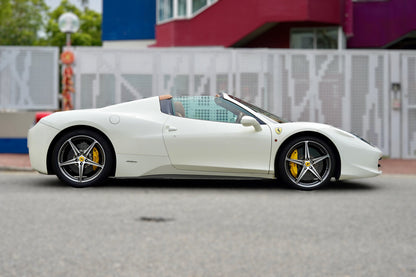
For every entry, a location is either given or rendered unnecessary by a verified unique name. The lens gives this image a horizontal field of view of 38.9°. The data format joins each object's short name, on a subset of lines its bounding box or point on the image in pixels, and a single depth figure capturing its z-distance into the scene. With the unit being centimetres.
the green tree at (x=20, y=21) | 4766
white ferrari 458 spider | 691
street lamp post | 1300
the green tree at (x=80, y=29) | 4976
